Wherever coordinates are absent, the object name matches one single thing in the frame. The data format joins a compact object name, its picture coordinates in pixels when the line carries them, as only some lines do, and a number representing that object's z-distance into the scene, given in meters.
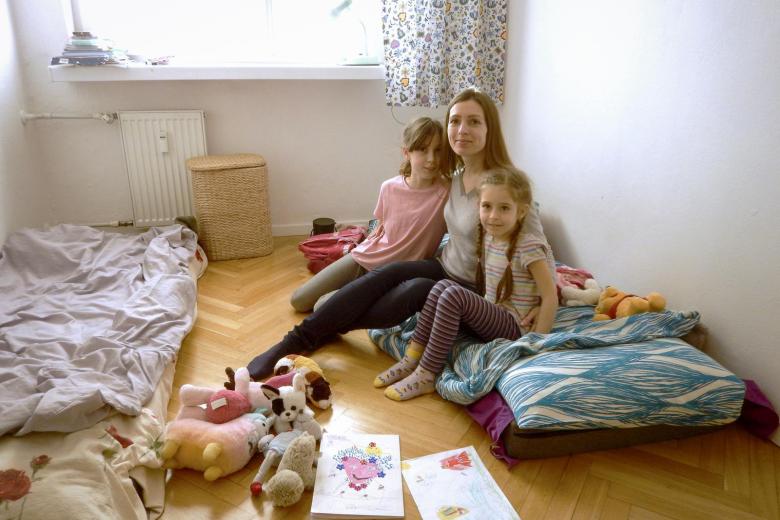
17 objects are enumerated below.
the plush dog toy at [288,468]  1.31
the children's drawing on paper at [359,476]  1.32
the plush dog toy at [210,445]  1.41
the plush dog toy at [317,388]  1.70
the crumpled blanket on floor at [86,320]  1.37
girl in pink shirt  2.03
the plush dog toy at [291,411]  1.55
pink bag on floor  2.71
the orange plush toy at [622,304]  1.84
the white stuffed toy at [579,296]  2.02
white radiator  2.86
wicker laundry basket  2.74
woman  1.87
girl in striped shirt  1.70
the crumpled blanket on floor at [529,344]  1.65
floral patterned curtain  2.80
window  2.89
